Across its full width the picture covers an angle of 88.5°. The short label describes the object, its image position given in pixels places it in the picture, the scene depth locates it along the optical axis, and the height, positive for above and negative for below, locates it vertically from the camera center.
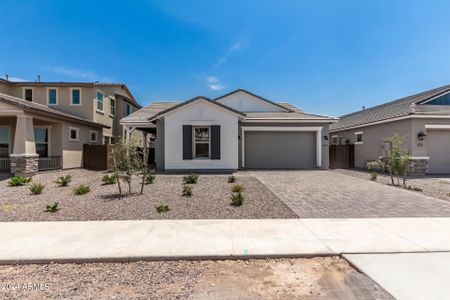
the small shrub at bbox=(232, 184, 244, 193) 8.15 -1.32
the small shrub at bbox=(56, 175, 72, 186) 9.85 -1.26
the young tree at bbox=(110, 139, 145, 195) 7.80 -0.28
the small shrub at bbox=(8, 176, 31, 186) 9.88 -1.26
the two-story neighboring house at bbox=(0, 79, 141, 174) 11.88 +1.91
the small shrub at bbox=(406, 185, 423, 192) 9.01 -1.49
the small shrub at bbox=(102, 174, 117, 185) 10.09 -1.25
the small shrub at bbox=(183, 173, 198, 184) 10.09 -1.20
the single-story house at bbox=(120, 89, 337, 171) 13.38 +1.14
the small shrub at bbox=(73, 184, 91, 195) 8.09 -1.36
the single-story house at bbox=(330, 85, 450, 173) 13.38 +1.43
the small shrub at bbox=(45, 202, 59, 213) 6.13 -1.51
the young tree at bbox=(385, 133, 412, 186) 10.12 -0.29
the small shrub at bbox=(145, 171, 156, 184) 9.77 -1.18
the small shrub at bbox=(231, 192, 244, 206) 6.70 -1.43
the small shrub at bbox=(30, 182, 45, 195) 8.27 -1.36
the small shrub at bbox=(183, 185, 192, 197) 7.82 -1.37
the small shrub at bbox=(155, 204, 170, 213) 6.12 -1.52
